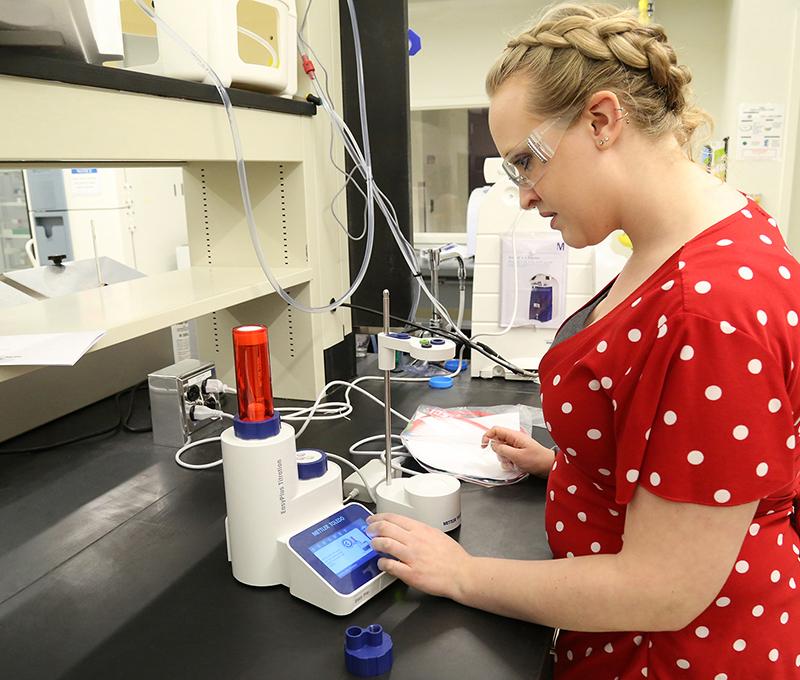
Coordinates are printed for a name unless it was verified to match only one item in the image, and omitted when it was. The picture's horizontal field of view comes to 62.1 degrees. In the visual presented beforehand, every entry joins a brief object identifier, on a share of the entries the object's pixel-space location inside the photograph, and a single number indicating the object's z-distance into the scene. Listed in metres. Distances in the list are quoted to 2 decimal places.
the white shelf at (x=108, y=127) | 0.79
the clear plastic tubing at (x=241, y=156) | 1.08
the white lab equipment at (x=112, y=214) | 4.18
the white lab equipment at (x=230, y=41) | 1.20
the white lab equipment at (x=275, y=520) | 0.85
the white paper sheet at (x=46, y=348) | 0.78
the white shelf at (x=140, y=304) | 0.98
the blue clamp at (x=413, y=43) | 1.72
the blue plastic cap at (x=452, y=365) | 1.92
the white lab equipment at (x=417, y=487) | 0.99
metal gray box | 1.37
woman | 0.66
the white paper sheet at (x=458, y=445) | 1.22
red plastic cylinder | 0.90
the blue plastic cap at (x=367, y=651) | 0.73
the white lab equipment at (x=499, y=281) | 1.79
